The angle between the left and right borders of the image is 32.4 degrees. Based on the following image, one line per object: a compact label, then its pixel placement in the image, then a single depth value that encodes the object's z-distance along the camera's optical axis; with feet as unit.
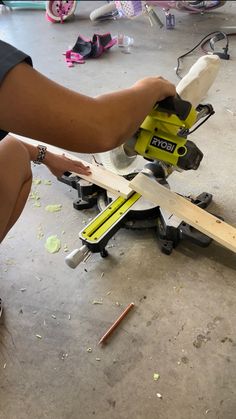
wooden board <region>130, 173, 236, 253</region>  3.93
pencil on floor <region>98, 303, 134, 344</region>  3.64
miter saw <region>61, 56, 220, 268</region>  3.63
